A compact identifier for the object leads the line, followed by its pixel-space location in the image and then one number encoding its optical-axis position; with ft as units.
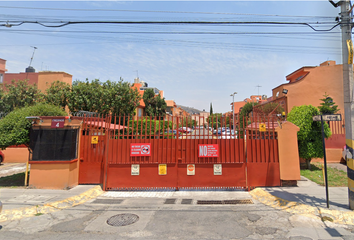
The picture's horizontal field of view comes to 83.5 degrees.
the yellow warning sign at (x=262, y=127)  27.12
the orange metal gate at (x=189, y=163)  27.22
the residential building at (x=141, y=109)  102.12
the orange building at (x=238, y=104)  204.32
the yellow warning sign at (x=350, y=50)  21.07
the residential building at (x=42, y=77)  67.71
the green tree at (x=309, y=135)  33.60
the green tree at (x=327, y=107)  49.14
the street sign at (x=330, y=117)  21.13
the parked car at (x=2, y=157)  46.72
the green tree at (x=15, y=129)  26.96
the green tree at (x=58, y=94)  57.67
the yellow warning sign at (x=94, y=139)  28.73
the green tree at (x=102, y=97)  57.98
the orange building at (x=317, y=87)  56.90
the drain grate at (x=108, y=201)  23.30
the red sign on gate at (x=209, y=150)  27.30
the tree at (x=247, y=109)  121.60
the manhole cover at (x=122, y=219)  17.90
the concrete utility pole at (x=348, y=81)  20.31
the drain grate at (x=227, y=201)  22.90
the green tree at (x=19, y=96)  55.21
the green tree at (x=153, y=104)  110.18
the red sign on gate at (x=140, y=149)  27.48
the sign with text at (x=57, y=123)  27.22
